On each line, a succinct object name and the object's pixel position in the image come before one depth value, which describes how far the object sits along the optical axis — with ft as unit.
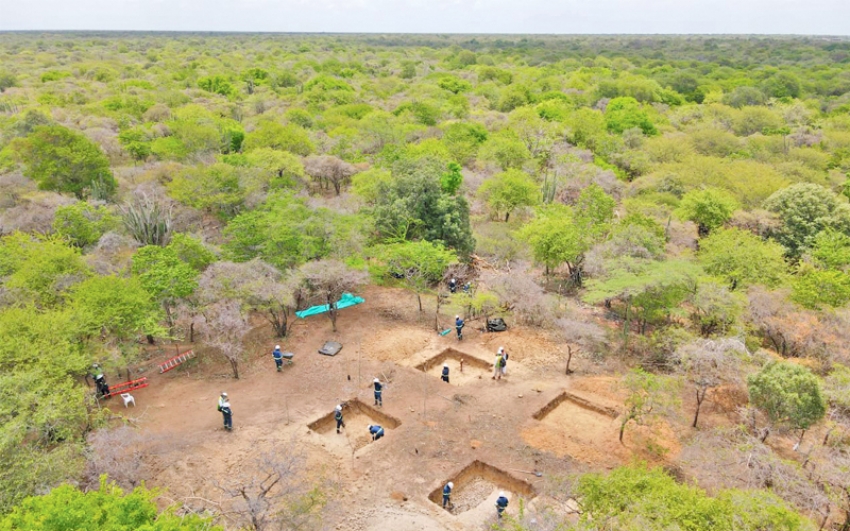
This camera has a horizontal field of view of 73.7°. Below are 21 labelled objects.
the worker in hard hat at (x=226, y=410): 58.54
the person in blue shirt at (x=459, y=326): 80.03
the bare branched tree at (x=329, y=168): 130.11
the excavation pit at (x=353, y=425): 59.67
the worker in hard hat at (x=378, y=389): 64.28
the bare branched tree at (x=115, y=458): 48.26
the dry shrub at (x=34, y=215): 97.19
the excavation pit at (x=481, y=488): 52.39
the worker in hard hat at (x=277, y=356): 70.85
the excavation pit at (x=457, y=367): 73.43
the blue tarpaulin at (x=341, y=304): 85.94
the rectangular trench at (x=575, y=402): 64.39
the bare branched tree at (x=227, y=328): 67.05
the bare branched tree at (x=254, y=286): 73.36
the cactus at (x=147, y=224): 92.43
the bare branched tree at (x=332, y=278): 79.10
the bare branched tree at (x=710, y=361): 58.13
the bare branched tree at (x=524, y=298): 82.33
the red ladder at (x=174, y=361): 71.20
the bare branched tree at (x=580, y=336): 72.13
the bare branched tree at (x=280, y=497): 44.93
